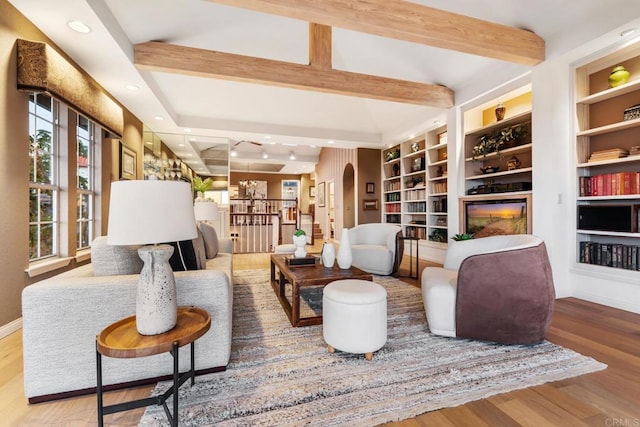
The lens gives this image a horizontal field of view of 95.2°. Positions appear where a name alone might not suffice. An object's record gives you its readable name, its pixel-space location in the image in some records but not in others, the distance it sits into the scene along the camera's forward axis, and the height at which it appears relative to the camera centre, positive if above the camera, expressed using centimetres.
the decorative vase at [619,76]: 297 +137
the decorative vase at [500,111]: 426 +147
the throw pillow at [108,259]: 169 -25
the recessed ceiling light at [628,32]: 269 +167
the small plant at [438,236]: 561 -46
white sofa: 146 -58
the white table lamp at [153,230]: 123 -6
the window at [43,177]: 282 +40
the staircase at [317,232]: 1065 -68
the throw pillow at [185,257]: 202 -29
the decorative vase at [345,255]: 283 -40
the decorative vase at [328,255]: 290 -41
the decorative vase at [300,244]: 315 -33
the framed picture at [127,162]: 455 +87
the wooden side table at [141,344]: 118 -53
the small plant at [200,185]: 709 +72
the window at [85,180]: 370 +47
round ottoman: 193 -72
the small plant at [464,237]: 413 -35
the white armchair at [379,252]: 428 -58
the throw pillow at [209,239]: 315 -28
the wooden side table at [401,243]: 423 -44
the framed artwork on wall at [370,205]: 762 +21
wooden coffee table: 246 -55
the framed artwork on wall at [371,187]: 765 +67
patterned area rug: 143 -97
